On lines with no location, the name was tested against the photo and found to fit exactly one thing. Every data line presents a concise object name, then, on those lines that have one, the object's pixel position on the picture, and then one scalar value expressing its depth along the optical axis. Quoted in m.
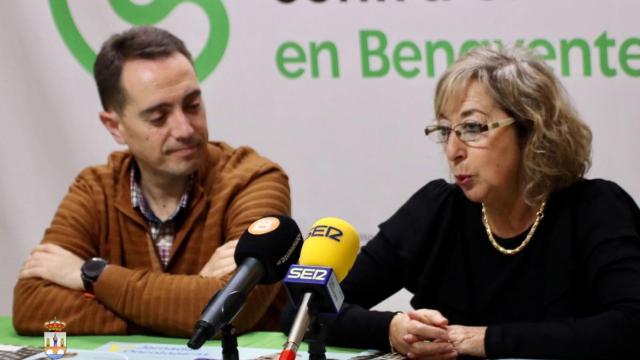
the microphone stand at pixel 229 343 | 3.38
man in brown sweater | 5.90
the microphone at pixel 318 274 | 3.14
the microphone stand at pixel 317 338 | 3.24
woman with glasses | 5.02
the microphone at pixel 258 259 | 3.25
